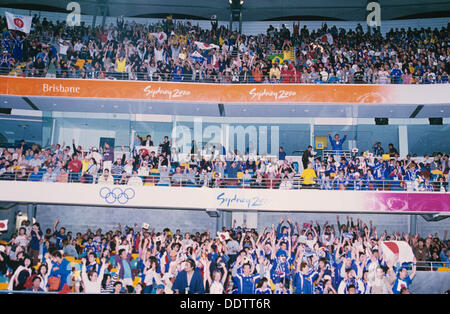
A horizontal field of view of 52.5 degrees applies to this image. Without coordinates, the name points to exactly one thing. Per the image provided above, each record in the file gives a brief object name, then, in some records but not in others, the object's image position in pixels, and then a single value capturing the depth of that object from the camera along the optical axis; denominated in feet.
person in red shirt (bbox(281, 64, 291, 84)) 65.10
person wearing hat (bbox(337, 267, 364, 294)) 34.65
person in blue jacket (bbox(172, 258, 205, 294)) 26.94
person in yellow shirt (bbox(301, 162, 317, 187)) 56.43
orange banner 62.49
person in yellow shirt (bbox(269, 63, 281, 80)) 66.33
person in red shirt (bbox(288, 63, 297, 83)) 65.16
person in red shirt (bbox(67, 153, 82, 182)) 57.67
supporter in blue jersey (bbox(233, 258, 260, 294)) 31.07
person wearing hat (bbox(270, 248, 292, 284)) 39.40
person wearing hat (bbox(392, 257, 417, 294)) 31.73
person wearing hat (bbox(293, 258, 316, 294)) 33.47
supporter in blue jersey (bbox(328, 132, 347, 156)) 67.10
